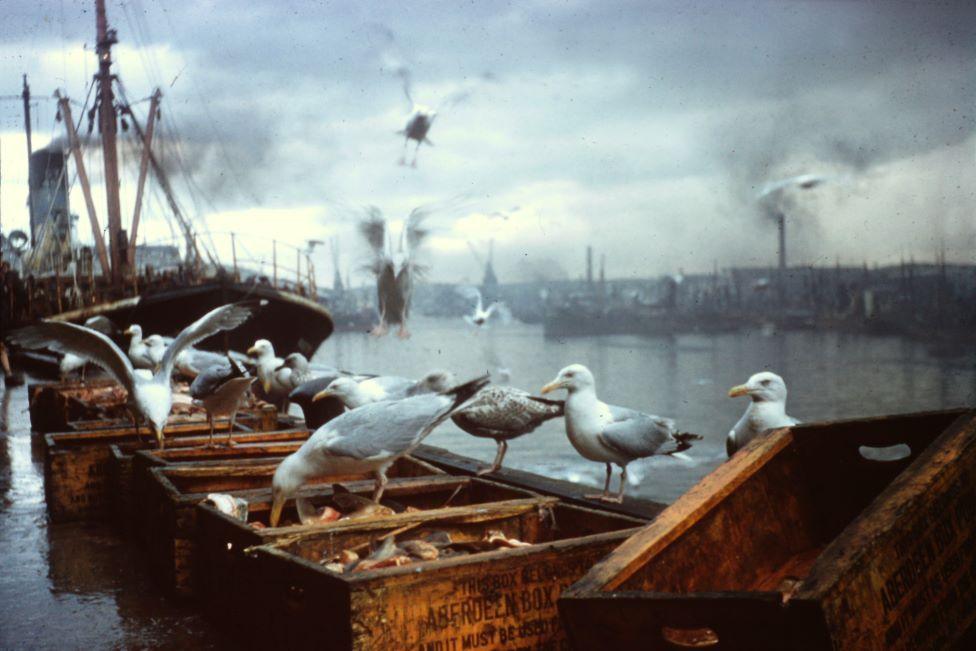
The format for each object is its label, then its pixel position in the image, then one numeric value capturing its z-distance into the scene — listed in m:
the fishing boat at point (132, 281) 25.09
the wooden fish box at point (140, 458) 4.81
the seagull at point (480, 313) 12.65
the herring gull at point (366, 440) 3.74
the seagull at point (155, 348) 11.51
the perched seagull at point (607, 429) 4.98
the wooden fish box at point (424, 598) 2.41
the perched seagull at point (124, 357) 6.04
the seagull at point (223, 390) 6.18
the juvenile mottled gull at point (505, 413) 5.79
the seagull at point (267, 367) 10.11
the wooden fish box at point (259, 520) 3.09
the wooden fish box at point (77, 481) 5.39
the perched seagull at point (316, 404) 6.99
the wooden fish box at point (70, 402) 8.75
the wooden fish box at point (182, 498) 3.74
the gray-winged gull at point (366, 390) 6.00
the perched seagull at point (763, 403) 4.78
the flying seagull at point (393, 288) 14.95
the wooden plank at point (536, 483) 4.26
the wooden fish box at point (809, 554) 1.75
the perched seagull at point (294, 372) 9.45
